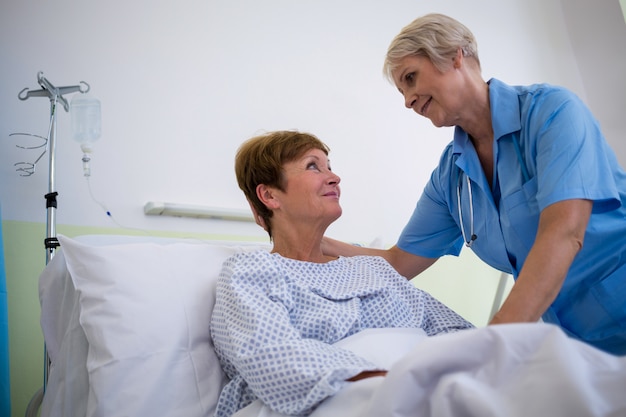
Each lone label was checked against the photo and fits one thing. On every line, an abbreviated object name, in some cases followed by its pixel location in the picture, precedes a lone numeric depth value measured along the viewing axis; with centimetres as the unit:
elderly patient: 108
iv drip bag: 218
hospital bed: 69
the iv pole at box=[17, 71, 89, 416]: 189
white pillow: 127
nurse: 122
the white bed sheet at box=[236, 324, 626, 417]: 66
